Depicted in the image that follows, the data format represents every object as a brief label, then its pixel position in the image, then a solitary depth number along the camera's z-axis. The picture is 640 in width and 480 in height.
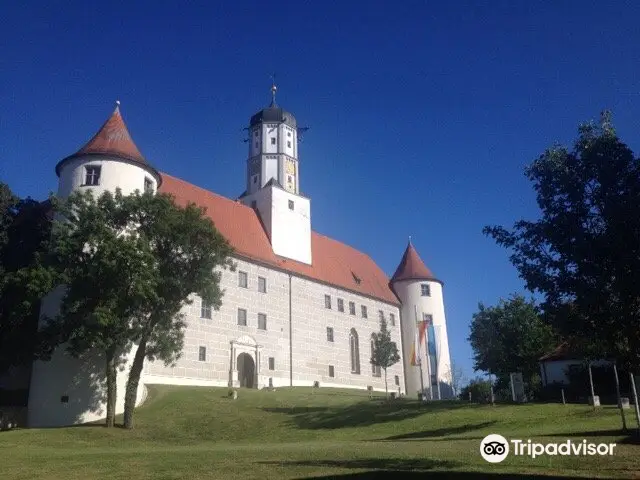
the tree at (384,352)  47.47
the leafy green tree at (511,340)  53.78
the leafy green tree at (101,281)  28.25
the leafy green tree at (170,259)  30.20
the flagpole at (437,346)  58.12
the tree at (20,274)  28.55
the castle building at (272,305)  35.47
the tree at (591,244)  19.34
